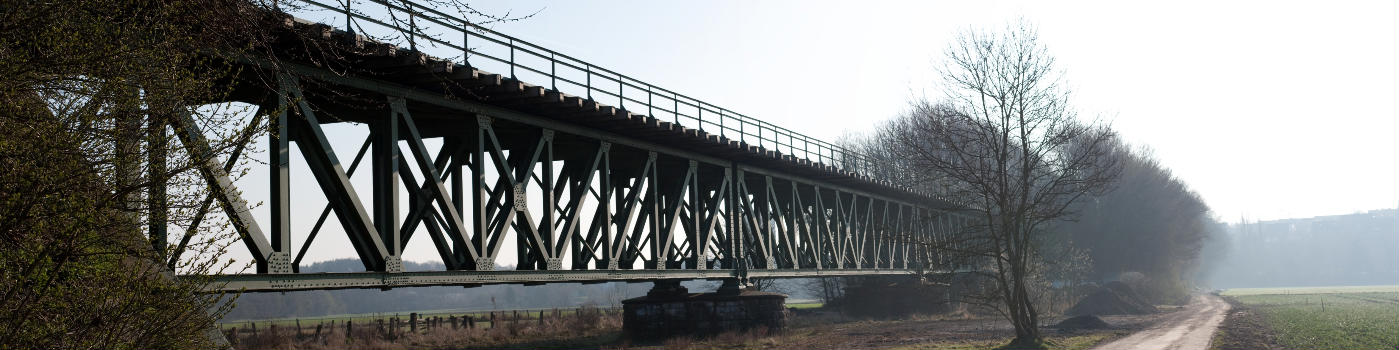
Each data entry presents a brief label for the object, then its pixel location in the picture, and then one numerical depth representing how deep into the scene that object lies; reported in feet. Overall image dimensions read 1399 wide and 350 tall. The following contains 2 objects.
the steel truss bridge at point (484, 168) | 45.32
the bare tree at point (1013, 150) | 86.63
